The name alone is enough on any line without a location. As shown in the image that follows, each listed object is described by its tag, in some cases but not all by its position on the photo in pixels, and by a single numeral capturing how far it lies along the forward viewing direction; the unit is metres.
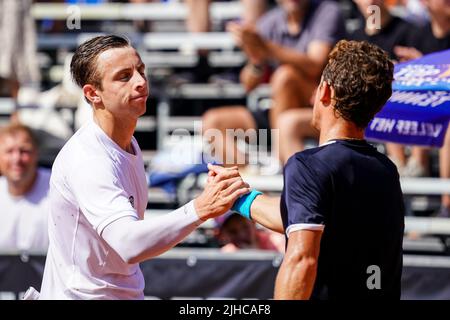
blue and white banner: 10.41
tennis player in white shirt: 7.82
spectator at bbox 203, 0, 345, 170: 16.14
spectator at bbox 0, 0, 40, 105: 18.87
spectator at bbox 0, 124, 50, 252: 15.66
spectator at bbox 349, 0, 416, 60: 15.66
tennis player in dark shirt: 7.44
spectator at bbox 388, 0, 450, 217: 15.60
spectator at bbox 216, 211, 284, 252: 14.66
